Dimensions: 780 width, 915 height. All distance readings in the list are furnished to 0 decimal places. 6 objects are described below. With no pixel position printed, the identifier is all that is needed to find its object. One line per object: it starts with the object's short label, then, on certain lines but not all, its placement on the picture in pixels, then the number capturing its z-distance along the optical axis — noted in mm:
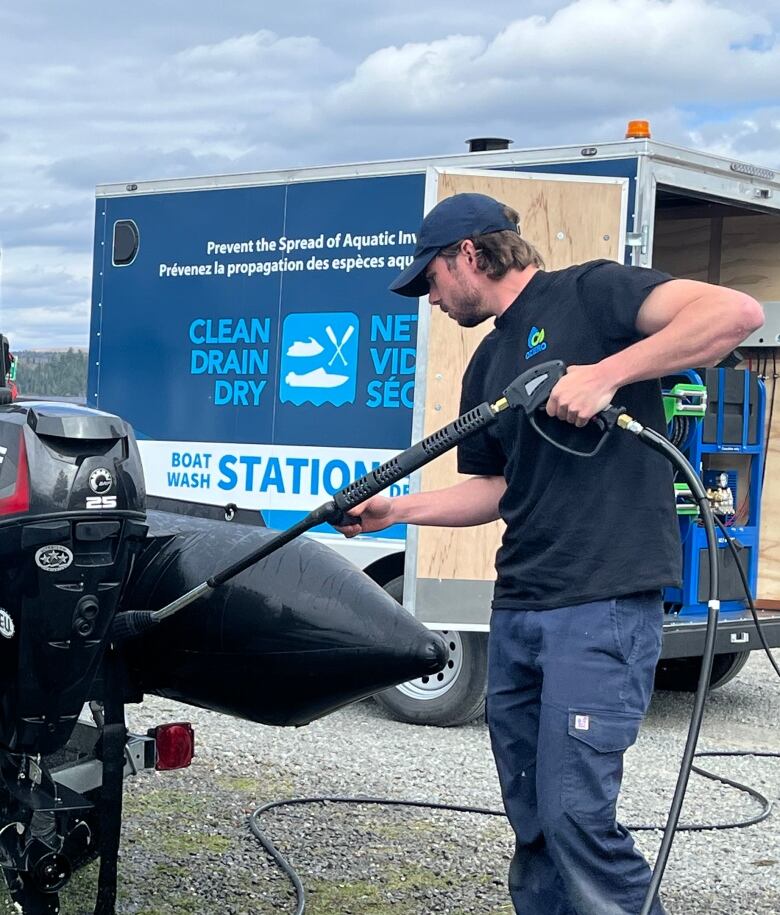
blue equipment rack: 6996
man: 3051
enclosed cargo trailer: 6316
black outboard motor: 3475
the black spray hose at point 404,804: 4738
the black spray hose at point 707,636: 2994
